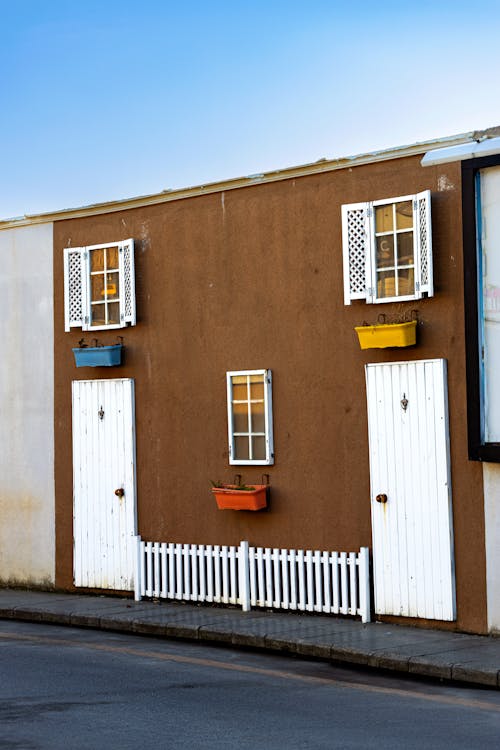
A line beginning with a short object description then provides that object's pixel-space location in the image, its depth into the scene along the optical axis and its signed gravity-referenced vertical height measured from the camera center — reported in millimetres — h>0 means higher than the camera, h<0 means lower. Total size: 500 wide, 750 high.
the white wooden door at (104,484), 16625 -762
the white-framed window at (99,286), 16547 +1901
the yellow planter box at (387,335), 13508 +946
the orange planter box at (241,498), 15023 -884
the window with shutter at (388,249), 13555 +1918
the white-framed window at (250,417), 15203 +96
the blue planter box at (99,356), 16578 +958
